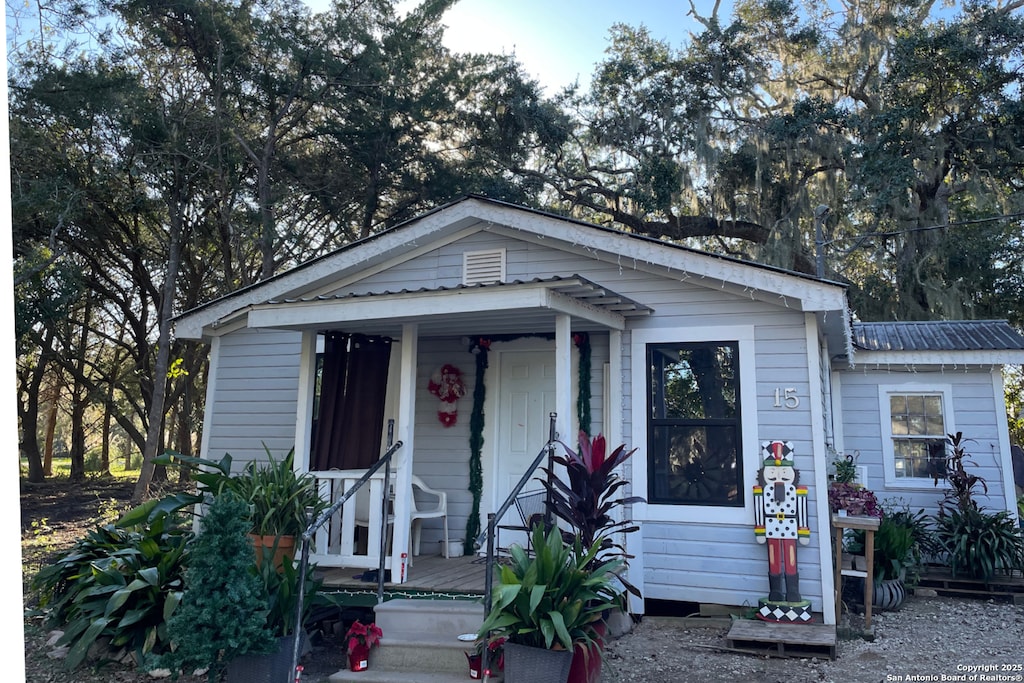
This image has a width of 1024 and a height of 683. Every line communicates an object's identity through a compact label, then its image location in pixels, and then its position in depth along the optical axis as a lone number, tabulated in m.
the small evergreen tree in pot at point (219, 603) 3.80
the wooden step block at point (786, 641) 4.93
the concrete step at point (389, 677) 4.16
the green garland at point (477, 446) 6.64
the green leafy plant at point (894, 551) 6.84
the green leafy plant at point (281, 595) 4.29
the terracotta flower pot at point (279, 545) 5.09
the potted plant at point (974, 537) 7.37
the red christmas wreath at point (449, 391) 6.93
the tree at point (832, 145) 12.66
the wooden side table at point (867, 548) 5.59
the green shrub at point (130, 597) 4.61
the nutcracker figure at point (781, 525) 5.46
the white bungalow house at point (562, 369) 5.65
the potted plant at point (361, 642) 4.37
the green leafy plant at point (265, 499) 5.20
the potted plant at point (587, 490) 4.89
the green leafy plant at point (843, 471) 7.07
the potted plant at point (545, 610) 3.78
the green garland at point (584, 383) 6.37
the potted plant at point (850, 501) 6.11
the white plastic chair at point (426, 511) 6.39
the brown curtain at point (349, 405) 6.67
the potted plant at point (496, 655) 4.05
